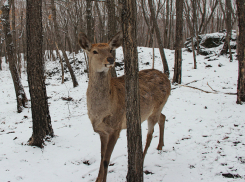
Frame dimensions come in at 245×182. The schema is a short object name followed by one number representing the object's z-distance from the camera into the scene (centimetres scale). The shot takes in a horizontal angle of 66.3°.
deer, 339
